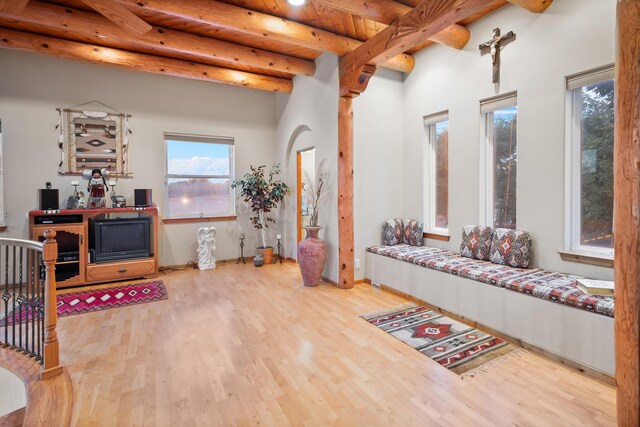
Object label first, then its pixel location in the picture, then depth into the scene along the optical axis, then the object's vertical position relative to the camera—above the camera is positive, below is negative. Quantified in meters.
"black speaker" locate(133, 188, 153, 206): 4.83 +0.16
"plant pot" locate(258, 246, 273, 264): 5.73 -0.80
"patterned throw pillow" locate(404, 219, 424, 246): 4.42 -0.34
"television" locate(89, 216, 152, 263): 4.45 -0.42
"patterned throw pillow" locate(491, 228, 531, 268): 3.18 -0.40
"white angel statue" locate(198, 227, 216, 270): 5.36 -0.62
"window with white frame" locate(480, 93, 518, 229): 3.53 +0.52
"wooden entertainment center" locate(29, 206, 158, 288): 4.20 -0.50
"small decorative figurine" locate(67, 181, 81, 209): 4.53 +0.11
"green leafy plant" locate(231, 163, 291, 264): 5.47 +0.24
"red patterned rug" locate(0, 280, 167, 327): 3.55 -1.05
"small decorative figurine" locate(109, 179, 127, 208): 4.77 +0.10
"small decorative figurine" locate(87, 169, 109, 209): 4.56 +0.25
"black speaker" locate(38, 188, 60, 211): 4.28 +0.12
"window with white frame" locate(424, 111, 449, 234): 4.33 +0.45
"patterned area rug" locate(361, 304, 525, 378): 2.43 -1.10
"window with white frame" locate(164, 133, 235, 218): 5.38 +0.53
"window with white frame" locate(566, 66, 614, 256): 2.80 +0.41
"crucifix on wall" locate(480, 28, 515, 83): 3.47 +1.66
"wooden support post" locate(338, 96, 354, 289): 4.21 +0.25
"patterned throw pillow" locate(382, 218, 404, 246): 4.50 -0.33
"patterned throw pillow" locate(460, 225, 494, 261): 3.52 -0.37
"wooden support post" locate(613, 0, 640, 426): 1.57 -0.02
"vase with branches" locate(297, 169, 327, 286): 4.27 -0.63
